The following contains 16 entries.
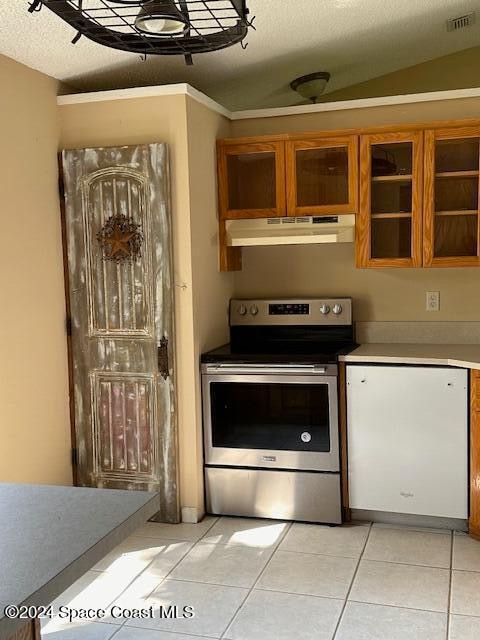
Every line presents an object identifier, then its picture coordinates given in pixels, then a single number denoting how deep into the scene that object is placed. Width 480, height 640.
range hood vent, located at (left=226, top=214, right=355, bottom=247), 3.62
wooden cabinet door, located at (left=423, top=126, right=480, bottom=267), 3.51
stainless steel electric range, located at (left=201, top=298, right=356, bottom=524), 3.43
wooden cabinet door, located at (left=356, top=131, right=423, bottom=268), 3.55
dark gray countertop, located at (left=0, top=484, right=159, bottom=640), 1.10
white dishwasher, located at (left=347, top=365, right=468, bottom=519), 3.29
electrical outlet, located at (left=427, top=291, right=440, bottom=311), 3.87
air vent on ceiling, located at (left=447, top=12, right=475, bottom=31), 3.53
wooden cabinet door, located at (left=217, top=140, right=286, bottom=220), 3.73
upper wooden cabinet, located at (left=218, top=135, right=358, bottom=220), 3.66
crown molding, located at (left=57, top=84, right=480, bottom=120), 3.43
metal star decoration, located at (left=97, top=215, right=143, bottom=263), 3.47
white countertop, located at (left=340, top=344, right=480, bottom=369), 3.25
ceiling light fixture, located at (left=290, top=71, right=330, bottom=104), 4.08
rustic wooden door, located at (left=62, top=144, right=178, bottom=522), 3.45
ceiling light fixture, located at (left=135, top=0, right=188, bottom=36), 1.33
